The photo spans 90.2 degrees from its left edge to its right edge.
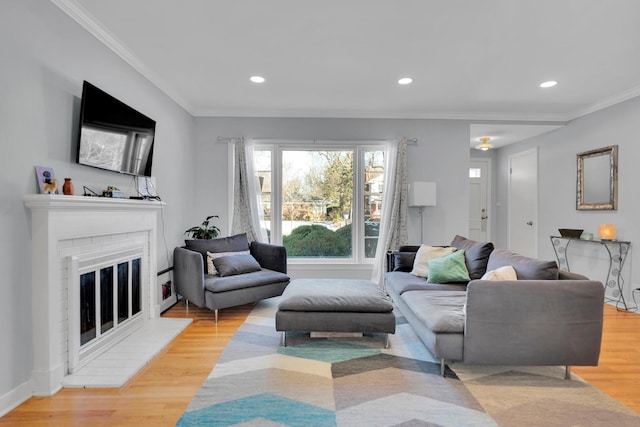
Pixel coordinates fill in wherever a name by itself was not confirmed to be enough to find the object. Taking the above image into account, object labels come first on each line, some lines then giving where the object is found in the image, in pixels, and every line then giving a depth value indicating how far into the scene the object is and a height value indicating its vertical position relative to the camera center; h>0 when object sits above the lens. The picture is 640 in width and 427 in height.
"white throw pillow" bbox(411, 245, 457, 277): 3.50 -0.50
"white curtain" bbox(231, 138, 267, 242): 4.53 +0.22
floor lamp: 4.41 +0.25
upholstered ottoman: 2.62 -0.85
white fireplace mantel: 1.96 -0.30
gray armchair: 3.28 -0.70
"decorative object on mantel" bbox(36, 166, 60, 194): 2.00 +0.20
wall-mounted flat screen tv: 2.34 +0.65
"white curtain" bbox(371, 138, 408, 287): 4.54 +0.06
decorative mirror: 3.93 +0.41
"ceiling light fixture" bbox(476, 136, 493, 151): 5.30 +1.15
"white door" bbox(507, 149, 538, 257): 5.30 +0.14
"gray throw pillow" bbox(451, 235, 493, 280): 3.18 -0.48
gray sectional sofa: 2.09 -0.75
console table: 3.78 -0.65
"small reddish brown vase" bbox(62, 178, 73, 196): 2.14 +0.17
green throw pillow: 3.19 -0.59
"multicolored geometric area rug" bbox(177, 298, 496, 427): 1.77 -1.14
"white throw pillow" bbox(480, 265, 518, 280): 2.36 -0.47
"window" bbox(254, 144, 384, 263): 4.70 +0.20
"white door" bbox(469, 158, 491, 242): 6.32 +0.24
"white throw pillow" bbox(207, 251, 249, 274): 3.66 -0.55
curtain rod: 4.56 +1.04
